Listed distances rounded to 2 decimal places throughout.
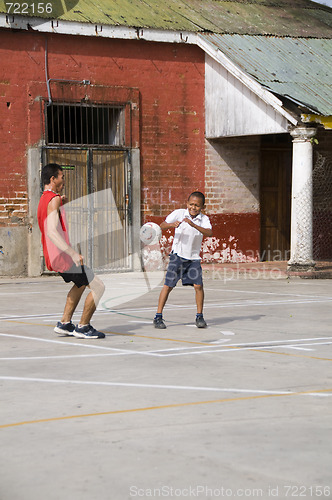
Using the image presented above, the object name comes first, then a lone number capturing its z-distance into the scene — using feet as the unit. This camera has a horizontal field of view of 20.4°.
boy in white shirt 34.53
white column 58.49
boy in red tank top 31.04
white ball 42.38
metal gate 60.23
